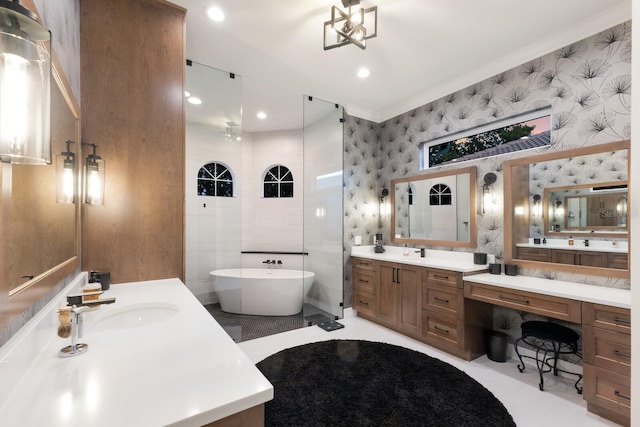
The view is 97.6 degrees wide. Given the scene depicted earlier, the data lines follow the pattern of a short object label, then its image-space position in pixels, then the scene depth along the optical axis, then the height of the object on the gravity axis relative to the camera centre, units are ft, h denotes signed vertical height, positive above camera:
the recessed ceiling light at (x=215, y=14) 7.40 +5.50
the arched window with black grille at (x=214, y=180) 11.71 +1.67
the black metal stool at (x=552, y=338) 7.34 -3.25
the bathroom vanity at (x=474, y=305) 6.21 -2.75
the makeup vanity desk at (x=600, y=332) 6.07 -2.65
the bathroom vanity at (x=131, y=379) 2.17 -1.53
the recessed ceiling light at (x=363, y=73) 10.41 +5.44
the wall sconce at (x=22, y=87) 1.90 +0.96
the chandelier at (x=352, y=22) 6.83 +4.87
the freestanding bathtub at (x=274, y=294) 13.38 -3.74
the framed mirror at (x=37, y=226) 2.52 -0.10
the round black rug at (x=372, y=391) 6.39 -4.63
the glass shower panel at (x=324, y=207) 13.21 +0.45
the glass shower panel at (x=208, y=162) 10.10 +1.94
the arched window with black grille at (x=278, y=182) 18.04 +2.25
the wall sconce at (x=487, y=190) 10.11 +0.93
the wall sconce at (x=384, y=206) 14.30 +0.52
